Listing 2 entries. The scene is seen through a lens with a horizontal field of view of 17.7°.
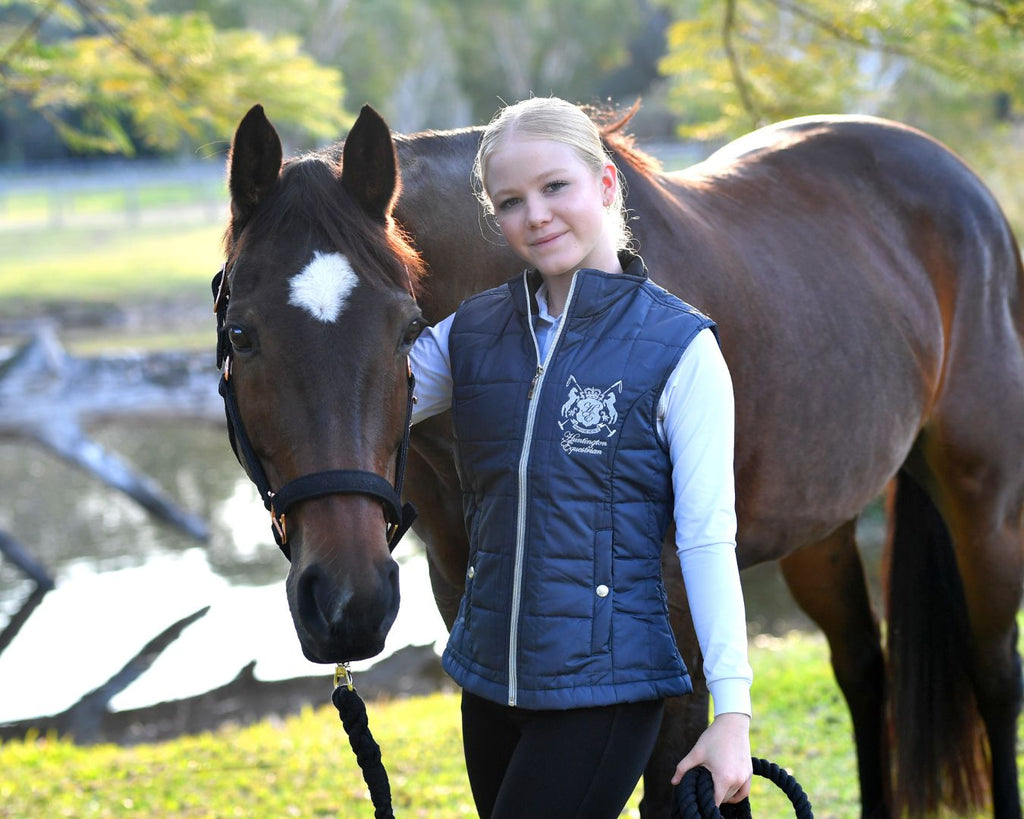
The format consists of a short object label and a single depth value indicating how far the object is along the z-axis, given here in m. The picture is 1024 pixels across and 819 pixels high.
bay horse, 3.99
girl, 3.95
